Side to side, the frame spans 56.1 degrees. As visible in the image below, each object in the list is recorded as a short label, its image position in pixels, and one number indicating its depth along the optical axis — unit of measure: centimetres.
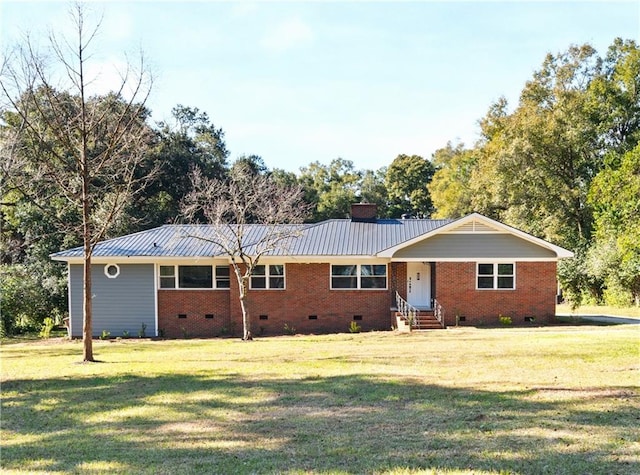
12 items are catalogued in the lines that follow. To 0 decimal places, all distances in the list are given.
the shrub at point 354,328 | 2306
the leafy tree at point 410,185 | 6406
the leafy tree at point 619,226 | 3036
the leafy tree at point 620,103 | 3550
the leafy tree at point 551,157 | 3556
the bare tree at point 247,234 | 2083
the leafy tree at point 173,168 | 3853
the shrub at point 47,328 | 2511
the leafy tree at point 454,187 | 4872
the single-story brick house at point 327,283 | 2311
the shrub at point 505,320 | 2280
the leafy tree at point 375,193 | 6291
